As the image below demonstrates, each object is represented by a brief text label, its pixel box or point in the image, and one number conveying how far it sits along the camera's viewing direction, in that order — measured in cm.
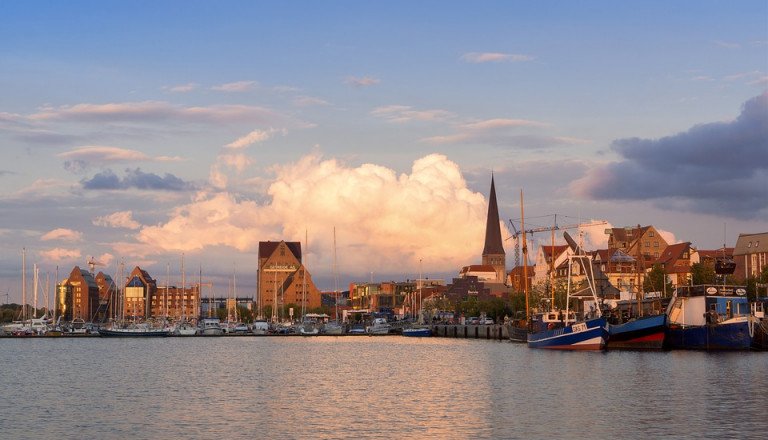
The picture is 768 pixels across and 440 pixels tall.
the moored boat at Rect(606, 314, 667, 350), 11300
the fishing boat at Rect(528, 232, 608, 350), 11094
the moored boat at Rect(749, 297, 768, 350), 11038
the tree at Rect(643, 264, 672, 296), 17075
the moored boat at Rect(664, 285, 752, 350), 10906
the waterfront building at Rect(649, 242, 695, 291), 16545
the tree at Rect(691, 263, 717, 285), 15475
